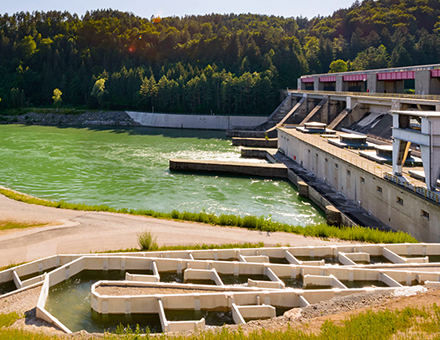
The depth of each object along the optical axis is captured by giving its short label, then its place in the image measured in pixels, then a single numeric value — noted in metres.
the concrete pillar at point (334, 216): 27.39
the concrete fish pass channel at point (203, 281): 14.06
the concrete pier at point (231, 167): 43.22
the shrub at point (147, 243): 19.62
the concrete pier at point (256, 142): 61.72
